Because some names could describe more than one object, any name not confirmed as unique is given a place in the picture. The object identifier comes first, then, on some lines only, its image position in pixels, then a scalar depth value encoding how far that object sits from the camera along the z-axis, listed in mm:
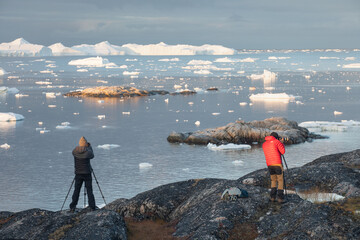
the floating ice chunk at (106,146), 47078
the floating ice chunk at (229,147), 46250
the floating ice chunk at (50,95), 94062
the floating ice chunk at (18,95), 94281
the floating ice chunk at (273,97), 85938
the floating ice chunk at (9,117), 63969
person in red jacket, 15555
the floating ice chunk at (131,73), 165500
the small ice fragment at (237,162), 40509
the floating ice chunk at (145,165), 39725
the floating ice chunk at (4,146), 48209
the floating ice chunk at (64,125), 58938
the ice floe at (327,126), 55525
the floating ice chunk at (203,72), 165438
